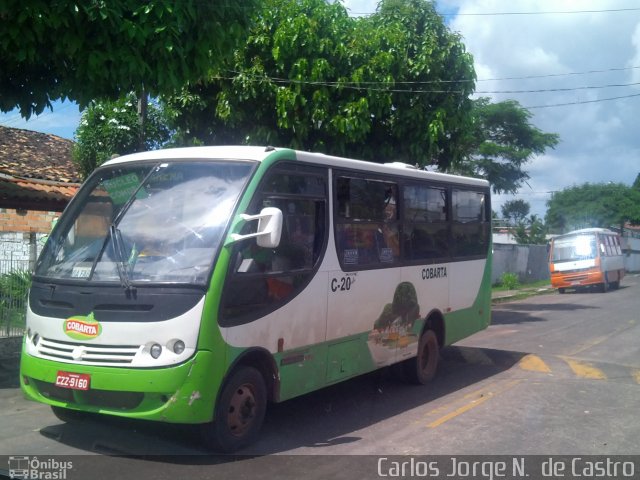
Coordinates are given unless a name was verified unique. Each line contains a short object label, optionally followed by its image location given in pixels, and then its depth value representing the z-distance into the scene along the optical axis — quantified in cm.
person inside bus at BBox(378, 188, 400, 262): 825
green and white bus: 558
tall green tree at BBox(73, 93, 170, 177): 1177
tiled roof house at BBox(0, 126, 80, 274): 1147
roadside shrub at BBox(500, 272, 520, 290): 3005
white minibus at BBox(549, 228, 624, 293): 2947
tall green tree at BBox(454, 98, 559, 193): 2517
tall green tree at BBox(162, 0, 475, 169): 1234
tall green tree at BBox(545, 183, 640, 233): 5141
